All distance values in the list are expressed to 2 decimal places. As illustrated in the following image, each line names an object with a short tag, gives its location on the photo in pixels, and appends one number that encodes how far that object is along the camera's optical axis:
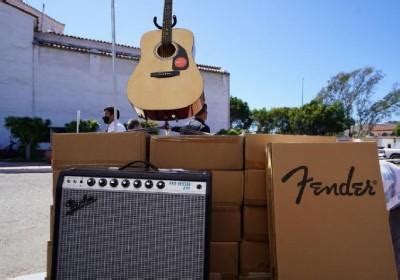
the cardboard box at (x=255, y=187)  2.09
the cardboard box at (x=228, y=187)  2.08
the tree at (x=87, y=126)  15.10
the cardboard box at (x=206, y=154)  2.09
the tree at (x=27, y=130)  14.34
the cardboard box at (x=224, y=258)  2.06
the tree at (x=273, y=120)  38.16
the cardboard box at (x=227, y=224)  2.08
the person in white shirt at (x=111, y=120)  3.99
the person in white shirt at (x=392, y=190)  2.19
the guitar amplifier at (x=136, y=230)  1.56
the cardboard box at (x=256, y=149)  2.09
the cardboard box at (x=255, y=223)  2.09
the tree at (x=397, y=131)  50.47
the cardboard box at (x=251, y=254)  2.09
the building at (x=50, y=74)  16.83
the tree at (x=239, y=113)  36.72
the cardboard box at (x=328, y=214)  1.85
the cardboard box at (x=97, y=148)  2.06
